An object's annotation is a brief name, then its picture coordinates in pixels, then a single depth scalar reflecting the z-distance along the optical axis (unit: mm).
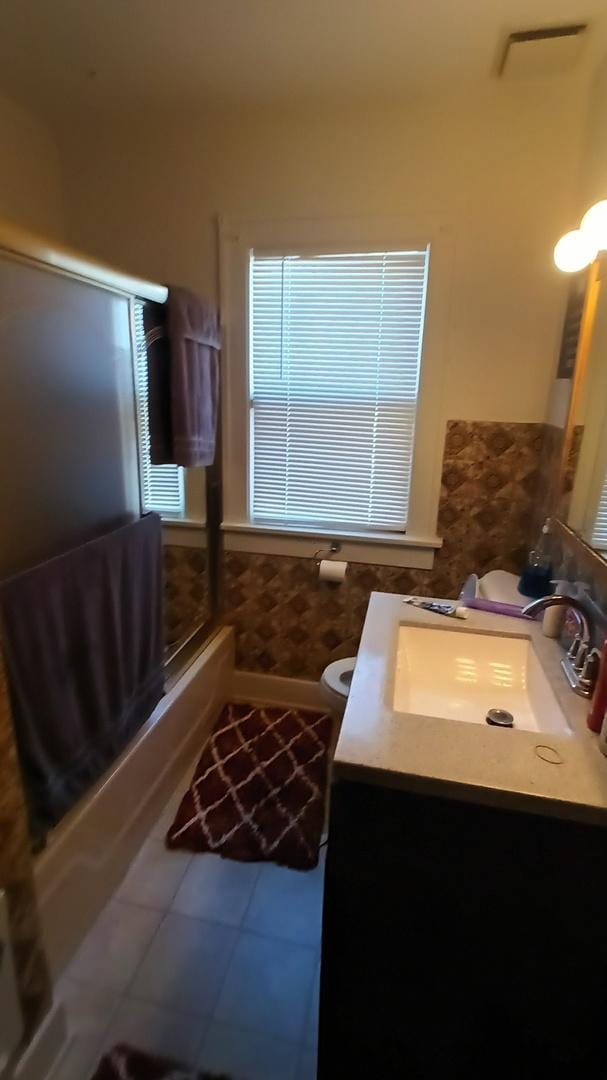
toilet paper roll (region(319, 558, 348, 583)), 2365
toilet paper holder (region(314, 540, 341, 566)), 2422
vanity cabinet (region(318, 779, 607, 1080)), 905
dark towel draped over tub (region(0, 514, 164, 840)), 1254
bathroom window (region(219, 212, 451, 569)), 2143
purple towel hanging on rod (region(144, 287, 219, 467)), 1891
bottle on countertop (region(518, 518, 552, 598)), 1766
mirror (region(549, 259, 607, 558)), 1426
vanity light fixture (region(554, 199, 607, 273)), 1377
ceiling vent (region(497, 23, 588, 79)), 1617
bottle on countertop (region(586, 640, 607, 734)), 1011
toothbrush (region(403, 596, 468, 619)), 1537
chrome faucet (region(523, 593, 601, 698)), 1180
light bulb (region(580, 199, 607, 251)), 1363
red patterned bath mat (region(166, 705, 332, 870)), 1855
